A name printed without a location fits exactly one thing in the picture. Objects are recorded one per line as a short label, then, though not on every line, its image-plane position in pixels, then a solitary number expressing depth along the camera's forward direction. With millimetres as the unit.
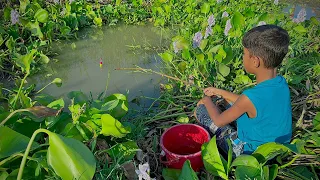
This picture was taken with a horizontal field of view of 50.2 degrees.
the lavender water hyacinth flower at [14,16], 3219
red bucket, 1766
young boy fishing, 1479
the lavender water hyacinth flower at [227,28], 2679
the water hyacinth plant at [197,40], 2514
